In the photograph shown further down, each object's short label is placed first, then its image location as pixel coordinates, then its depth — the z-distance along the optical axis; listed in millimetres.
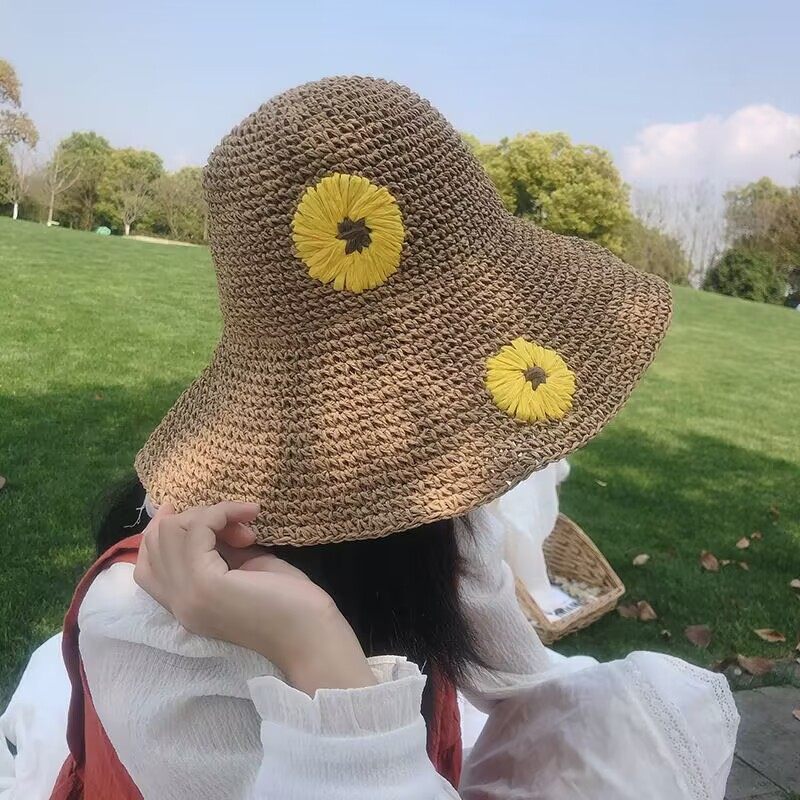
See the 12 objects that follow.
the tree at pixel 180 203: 29573
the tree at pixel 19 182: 32344
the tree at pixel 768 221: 31250
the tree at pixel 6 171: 31453
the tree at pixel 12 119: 29172
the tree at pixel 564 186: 26234
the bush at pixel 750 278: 28531
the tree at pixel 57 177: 33438
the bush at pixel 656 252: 31797
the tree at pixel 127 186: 33938
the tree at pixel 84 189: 35219
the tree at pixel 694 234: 34594
